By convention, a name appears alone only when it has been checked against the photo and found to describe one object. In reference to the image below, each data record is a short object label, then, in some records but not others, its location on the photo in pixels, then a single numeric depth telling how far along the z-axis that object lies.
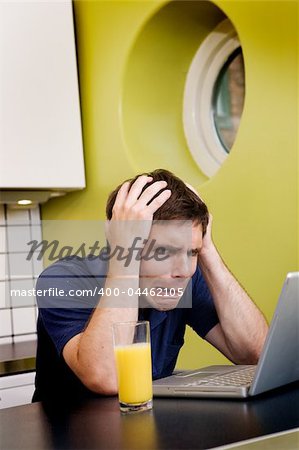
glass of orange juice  1.32
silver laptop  1.32
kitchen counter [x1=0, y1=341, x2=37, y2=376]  2.54
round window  2.87
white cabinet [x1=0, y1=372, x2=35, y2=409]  2.52
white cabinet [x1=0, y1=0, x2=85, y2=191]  2.85
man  1.61
